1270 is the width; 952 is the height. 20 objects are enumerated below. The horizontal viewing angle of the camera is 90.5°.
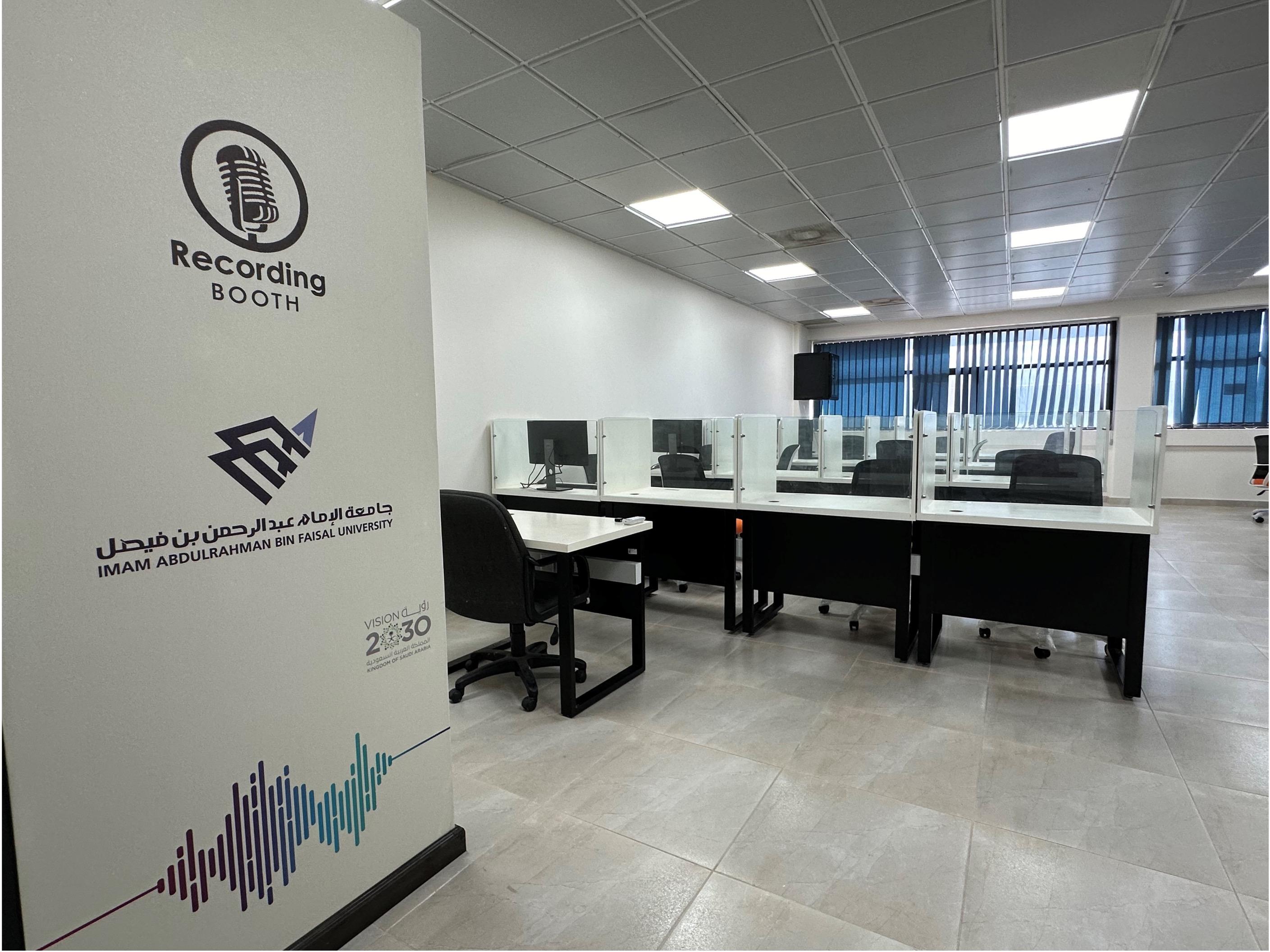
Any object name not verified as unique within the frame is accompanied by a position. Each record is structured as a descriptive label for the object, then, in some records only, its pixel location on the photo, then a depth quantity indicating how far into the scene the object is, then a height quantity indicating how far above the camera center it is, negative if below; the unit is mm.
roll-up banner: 1017 -84
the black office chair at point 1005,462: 3793 -263
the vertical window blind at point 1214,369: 8375 +675
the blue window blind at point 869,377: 10586 +740
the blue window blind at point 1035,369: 9180 +763
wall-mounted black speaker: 9867 +713
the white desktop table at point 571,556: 2625 -573
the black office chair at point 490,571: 2582 -630
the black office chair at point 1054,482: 3436 -351
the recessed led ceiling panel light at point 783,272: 6949 +1687
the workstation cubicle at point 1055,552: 2820 -629
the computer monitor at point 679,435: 4758 -96
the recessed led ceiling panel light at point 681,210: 4910 +1733
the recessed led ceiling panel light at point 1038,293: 8008 +1638
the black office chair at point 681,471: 4574 -362
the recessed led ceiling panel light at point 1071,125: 3455 +1706
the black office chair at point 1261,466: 7414 -573
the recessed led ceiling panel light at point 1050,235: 5551 +1674
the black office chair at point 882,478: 3475 -330
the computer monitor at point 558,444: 4316 -151
